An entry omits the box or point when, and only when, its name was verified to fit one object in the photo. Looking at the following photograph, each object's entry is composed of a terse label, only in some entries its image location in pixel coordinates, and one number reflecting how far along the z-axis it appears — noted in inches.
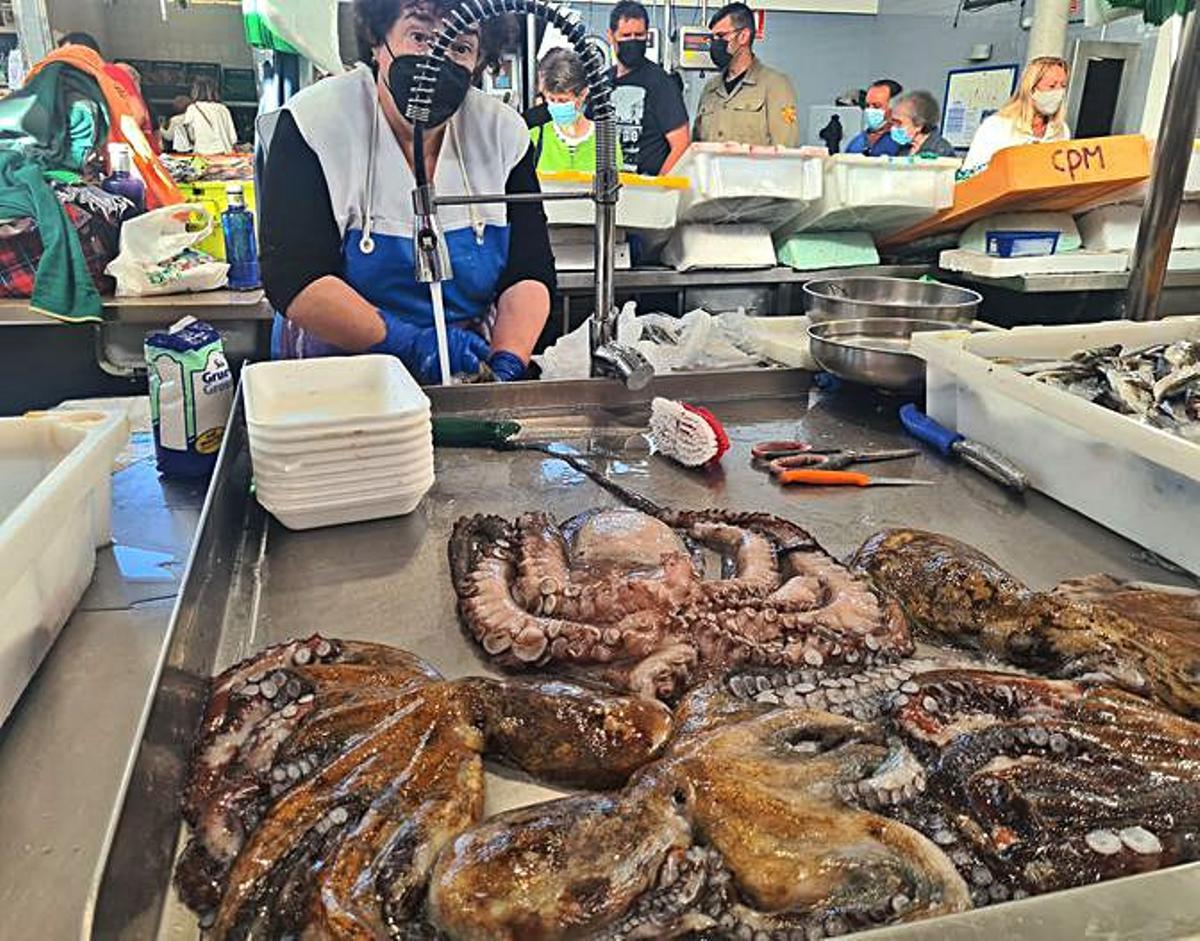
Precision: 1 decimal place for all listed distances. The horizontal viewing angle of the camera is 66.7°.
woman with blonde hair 201.6
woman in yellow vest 185.5
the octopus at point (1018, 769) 34.4
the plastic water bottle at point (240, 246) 160.9
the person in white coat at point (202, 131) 275.0
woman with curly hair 100.3
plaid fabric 144.2
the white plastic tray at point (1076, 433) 60.4
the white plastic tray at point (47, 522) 43.8
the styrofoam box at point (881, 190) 162.9
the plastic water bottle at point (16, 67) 274.9
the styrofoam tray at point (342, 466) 61.8
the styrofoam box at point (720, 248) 169.3
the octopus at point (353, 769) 32.2
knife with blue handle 73.4
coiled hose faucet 82.2
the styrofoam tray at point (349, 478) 62.4
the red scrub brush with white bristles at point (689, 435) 77.5
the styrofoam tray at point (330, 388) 69.9
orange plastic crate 156.0
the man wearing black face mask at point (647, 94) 215.2
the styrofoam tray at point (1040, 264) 165.6
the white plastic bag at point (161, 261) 151.3
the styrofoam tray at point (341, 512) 63.6
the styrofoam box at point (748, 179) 159.3
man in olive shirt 238.1
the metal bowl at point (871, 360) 89.7
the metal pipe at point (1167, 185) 87.2
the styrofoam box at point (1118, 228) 171.6
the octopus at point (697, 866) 30.9
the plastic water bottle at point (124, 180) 159.5
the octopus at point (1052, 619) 46.4
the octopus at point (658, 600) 48.3
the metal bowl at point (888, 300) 103.6
